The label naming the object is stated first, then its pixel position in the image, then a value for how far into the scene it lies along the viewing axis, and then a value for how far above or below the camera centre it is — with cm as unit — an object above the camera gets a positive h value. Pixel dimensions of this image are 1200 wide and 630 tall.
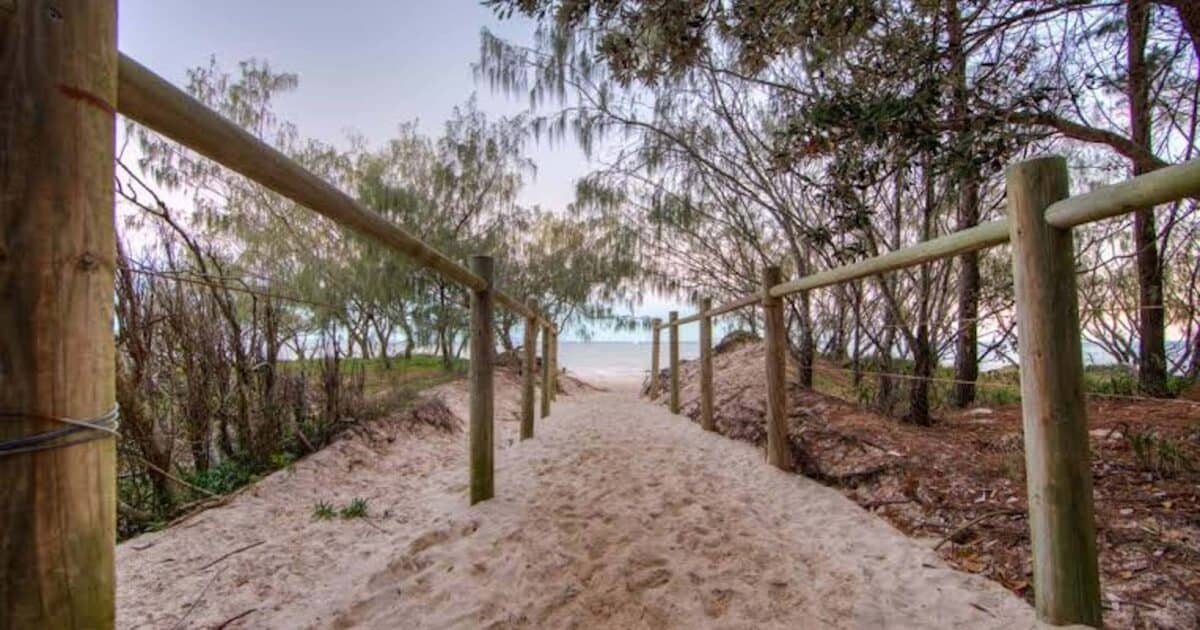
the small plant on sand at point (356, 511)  217 -73
